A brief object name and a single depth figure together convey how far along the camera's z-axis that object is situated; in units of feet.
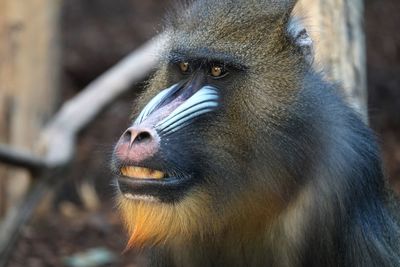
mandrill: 19.84
